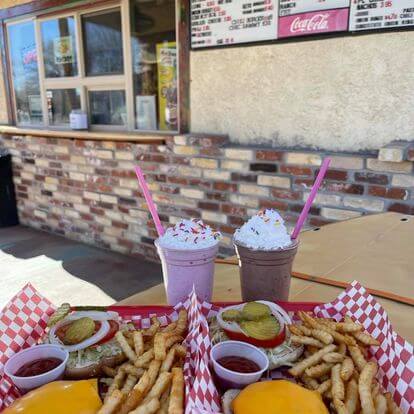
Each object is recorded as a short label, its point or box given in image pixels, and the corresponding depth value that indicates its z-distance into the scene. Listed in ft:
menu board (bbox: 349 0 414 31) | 7.27
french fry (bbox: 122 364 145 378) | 2.52
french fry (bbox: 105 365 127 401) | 2.38
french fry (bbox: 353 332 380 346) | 2.70
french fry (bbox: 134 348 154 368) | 2.56
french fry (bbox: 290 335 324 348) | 2.73
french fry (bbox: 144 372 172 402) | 2.27
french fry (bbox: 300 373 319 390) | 2.45
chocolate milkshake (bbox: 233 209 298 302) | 3.38
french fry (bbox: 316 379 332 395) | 2.38
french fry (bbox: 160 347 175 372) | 2.49
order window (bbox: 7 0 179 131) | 11.64
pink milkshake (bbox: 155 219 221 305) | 3.41
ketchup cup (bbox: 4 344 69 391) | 2.37
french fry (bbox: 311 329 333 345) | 2.72
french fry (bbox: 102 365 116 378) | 2.62
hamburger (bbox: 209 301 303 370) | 2.70
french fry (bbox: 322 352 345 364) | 2.59
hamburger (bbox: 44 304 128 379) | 2.60
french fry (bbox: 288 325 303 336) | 2.83
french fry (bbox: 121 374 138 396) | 2.37
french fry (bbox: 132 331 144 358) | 2.70
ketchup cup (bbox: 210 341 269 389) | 2.39
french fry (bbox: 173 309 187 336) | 2.88
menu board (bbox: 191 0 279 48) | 8.93
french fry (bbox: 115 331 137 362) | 2.67
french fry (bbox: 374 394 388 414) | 2.20
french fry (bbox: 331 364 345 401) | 2.27
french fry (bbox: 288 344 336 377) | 2.53
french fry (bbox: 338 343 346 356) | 2.71
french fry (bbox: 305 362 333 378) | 2.50
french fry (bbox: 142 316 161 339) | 2.92
